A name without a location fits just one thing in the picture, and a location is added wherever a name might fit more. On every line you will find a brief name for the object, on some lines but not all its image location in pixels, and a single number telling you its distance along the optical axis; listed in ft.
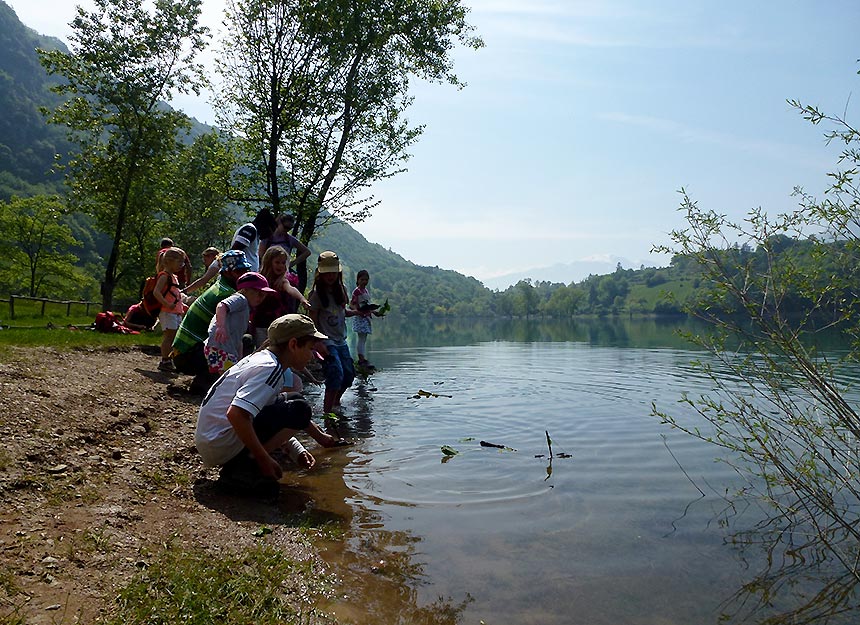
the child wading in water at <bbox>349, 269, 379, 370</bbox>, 47.34
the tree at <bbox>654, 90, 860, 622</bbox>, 16.30
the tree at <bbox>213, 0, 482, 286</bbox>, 66.33
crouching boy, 16.19
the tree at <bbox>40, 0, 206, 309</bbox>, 76.13
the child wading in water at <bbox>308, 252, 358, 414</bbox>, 31.53
